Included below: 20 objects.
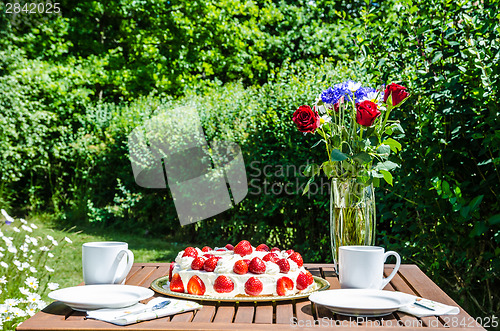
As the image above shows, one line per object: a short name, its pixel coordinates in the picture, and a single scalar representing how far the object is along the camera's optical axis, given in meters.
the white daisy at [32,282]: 2.35
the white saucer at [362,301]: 1.22
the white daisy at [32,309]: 2.26
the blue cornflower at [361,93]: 1.82
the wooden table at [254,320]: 1.13
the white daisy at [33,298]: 2.23
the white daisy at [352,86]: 1.79
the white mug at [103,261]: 1.42
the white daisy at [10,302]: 2.12
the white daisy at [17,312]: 2.15
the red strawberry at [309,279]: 1.48
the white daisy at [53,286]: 2.09
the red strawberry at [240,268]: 1.39
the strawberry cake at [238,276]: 1.39
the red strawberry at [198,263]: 1.44
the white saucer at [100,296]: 1.24
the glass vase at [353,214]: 1.72
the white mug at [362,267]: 1.43
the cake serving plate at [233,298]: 1.34
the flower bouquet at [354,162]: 1.69
